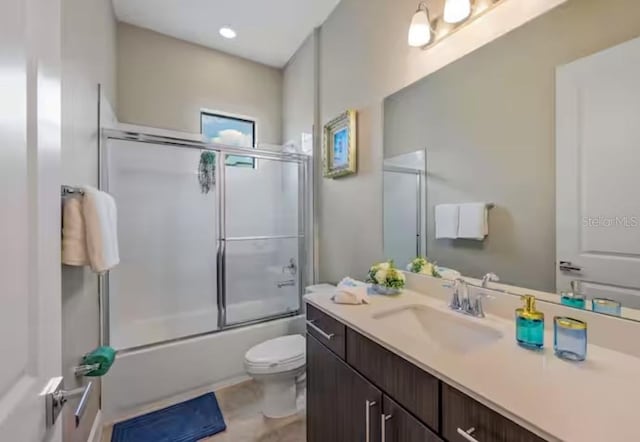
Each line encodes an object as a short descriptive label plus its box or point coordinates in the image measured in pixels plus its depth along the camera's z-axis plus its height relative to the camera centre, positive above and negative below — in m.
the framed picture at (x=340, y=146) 2.18 +0.59
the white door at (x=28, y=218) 0.48 +0.00
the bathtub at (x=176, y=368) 1.95 -1.08
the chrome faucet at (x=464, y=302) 1.24 -0.36
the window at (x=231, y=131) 2.94 +0.99
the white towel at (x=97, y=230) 1.22 -0.04
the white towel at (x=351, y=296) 1.44 -0.38
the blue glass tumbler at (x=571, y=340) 0.84 -0.35
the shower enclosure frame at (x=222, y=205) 2.08 +0.14
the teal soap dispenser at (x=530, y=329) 0.92 -0.35
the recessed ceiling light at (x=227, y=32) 2.71 +1.78
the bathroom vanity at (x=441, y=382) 0.63 -0.44
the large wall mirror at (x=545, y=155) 0.92 +0.25
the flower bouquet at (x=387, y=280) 1.59 -0.33
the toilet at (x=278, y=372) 1.86 -0.98
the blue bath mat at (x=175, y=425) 1.75 -1.29
